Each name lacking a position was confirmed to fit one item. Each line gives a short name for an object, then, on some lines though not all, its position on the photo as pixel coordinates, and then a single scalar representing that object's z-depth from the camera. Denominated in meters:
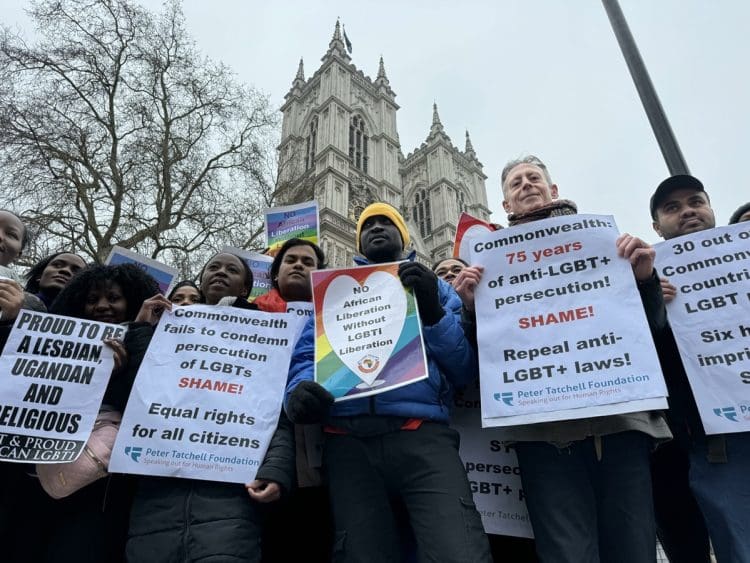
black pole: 3.51
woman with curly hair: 1.86
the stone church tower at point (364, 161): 28.50
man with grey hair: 1.76
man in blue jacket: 1.73
